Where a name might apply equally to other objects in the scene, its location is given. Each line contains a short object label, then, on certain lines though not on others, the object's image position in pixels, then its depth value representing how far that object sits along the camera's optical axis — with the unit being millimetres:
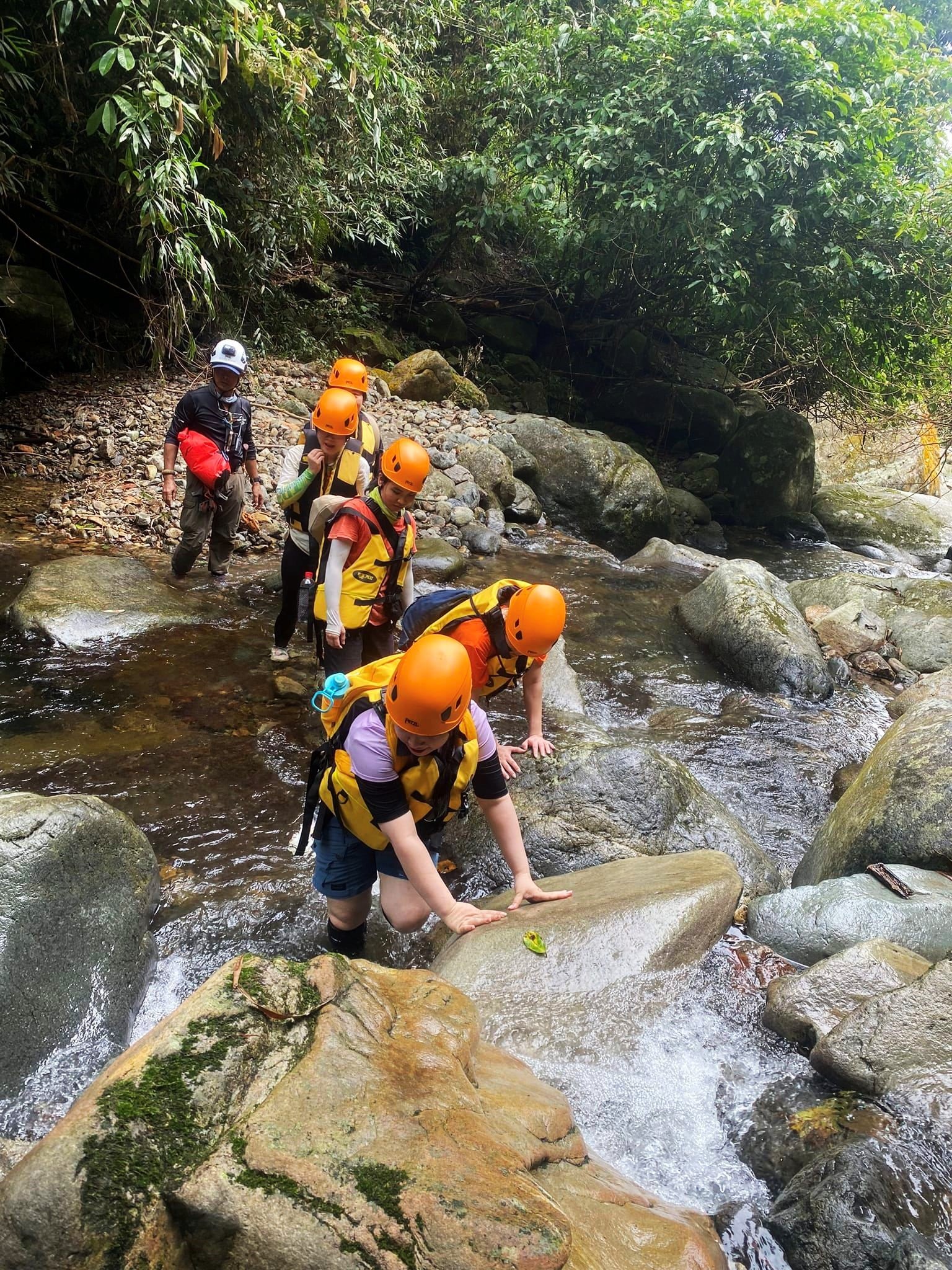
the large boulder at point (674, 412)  16641
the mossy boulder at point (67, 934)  2943
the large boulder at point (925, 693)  5836
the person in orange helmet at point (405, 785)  2627
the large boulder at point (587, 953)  3014
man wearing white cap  6398
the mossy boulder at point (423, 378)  13070
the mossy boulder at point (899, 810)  4137
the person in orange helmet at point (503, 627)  3729
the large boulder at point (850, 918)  3623
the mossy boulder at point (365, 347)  13852
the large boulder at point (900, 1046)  2631
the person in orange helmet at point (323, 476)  5113
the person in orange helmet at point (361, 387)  5441
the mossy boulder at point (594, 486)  11984
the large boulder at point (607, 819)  4328
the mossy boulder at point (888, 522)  14883
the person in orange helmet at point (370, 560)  4371
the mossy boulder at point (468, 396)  13508
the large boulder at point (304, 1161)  1498
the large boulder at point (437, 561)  8492
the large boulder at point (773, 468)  14969
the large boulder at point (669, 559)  10758
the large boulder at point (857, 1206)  2178
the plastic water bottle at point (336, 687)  3217
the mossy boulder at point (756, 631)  7430
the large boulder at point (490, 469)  11195
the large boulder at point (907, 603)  8500
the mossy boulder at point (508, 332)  16906
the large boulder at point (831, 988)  3061
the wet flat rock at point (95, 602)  6066
